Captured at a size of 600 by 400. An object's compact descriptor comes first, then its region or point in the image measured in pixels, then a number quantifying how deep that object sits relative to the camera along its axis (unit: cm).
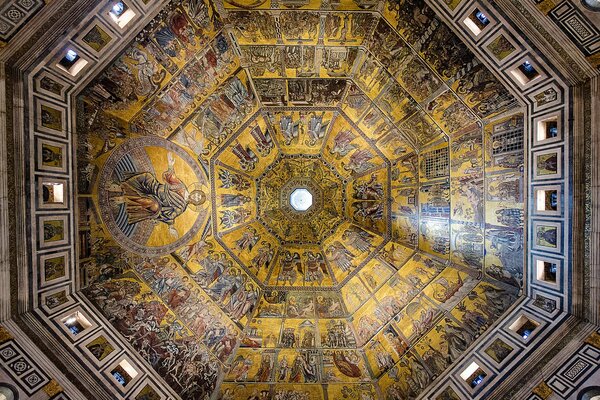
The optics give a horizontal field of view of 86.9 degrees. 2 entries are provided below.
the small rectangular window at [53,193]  830
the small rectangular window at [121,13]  785
